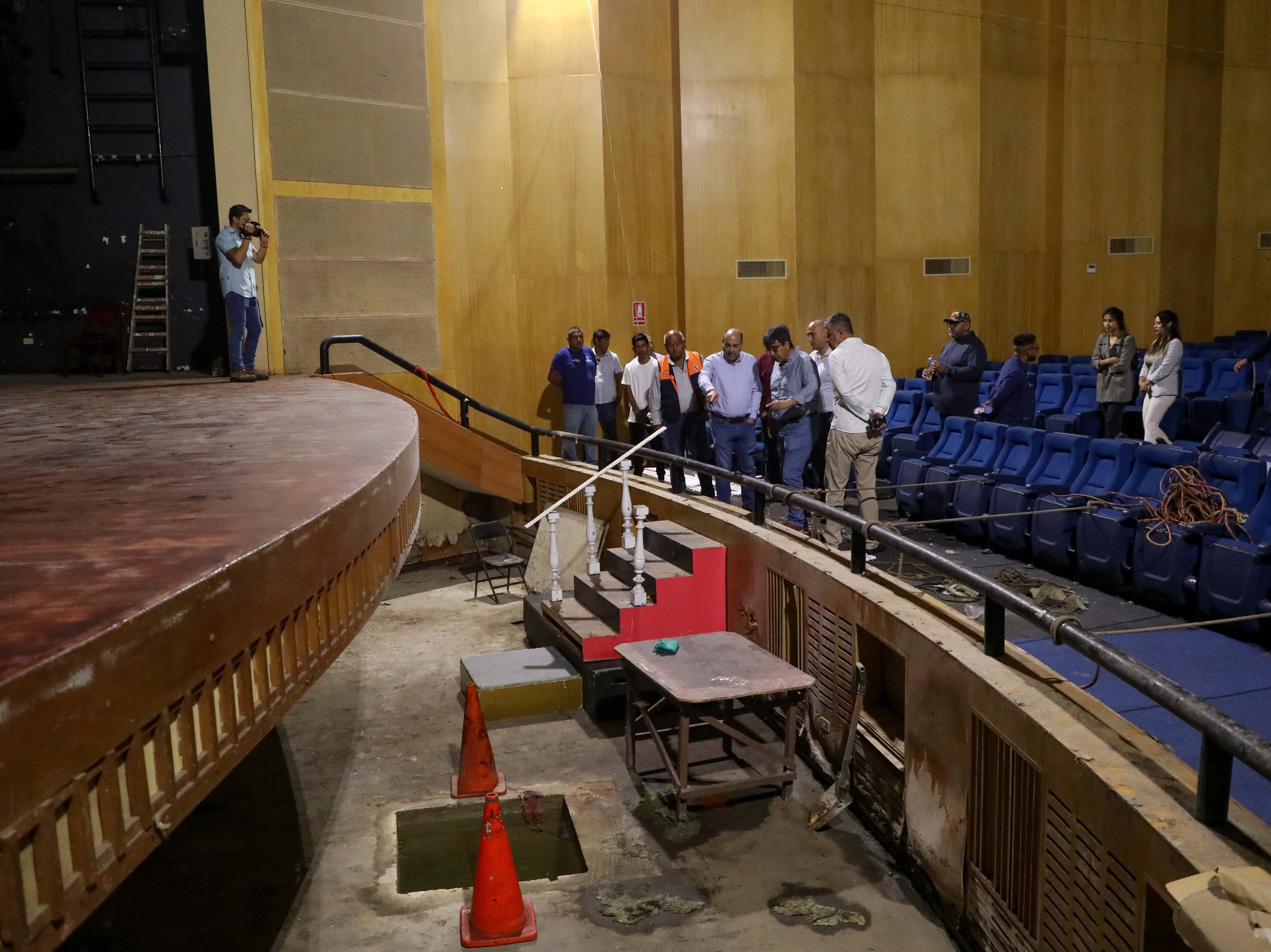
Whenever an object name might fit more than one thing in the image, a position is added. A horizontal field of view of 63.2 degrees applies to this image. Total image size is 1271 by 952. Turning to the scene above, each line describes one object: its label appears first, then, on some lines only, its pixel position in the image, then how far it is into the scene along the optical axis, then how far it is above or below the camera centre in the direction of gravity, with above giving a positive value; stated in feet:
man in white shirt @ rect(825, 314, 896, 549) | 22.48 -1.91
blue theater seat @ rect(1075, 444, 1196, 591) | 20.52 -4.27
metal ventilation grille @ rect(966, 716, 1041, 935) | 11.41 -6.07
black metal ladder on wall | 32.65 +7.97
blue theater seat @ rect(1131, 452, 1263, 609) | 18.76 -4.31
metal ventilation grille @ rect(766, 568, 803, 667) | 19.04 -5.61
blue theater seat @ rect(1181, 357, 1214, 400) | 36.76 -2.40
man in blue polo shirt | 35.81 -2.01
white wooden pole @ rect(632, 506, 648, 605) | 21.54 -5.03
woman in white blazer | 26.71 -1.73
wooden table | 15.87 -5.67
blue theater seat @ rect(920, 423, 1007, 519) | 27.14 -4.08
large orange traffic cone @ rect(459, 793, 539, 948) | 13.25 -7.33
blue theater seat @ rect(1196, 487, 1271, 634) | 17.17 -4.52
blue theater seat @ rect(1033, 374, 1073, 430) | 38.09 -3.00
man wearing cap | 28.81 -1.63
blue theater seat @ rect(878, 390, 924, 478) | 35.01 -3.48
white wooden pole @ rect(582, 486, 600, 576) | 23.77 -5.40
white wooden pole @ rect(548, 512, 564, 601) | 24.26 -5.85
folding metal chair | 29.53 -6.70
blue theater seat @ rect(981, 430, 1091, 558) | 24.04 -4.13
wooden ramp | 31.99 -4.14
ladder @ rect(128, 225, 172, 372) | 32.91 +1.34
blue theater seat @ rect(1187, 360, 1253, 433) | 30.94 -2.95
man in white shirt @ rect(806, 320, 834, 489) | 24.93 -2.32
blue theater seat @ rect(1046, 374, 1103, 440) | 30.94 -3.35
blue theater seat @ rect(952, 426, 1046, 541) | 25.94 -4.12
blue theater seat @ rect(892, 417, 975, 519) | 28.66 -4.11
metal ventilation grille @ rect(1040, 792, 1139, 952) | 9.49 -5.61
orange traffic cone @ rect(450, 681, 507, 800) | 17.75 -7.52
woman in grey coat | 28.78 -1.64
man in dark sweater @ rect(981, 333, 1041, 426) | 29.30 -2.36
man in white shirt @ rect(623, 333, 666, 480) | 31.55 -1.94
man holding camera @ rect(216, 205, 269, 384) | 26.58 +1.23
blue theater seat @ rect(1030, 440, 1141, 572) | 22.34 -4.15
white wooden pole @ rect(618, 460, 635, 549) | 23.48 -4.56
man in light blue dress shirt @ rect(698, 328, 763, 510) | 26.61 -1.91
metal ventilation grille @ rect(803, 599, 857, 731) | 17.04 -5.82
